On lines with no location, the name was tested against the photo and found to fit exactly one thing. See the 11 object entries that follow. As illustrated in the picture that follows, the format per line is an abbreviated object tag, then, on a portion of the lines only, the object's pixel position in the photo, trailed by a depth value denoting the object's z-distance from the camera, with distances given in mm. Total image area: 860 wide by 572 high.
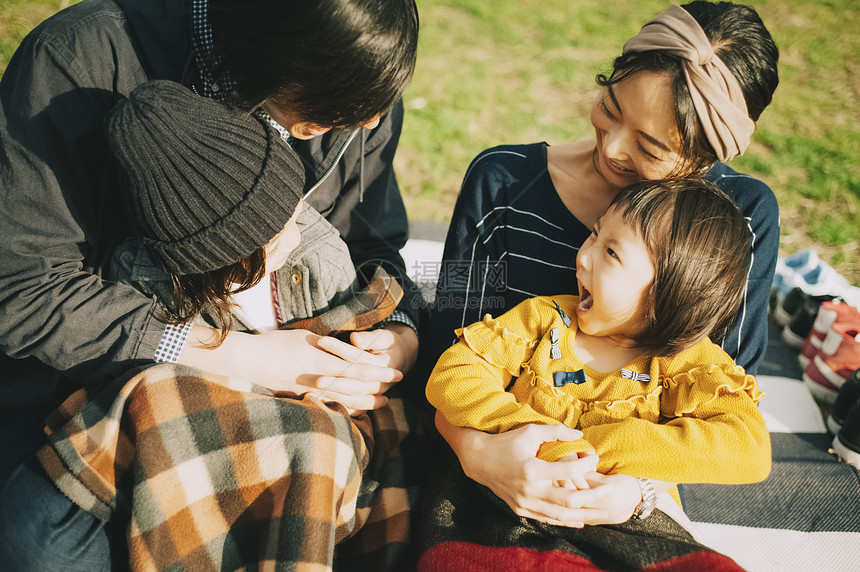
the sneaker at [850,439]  2375
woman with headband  1542
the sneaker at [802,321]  2936
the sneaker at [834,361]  2658
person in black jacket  1416
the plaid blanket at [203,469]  1455
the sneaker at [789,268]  3156
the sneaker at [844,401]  2502
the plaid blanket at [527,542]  1462
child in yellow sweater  1573
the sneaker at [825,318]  2734
